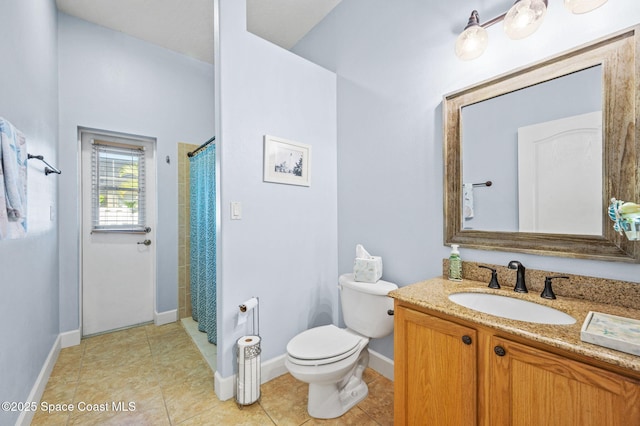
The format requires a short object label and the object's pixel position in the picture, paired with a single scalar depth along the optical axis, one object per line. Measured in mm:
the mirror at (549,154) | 1057
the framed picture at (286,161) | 1934
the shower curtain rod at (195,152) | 2320
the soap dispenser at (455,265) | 1487
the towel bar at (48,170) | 1856
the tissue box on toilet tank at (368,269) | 1760
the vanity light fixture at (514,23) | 1077
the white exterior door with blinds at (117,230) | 2637
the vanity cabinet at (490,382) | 734
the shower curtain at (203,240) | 2299
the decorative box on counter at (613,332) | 714
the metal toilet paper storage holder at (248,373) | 1627
